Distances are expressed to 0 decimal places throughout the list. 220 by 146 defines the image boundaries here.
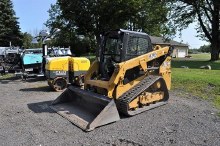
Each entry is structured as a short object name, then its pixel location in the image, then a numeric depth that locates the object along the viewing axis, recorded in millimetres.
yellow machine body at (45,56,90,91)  6741
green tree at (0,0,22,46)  26194
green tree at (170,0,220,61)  17470
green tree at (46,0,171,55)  17079
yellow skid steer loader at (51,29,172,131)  4241
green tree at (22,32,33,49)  30628
